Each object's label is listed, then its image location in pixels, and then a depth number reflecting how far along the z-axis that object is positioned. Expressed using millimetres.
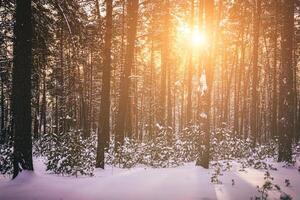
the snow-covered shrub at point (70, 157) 11016
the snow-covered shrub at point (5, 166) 10984
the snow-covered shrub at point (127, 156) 14133
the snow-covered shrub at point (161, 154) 14508
